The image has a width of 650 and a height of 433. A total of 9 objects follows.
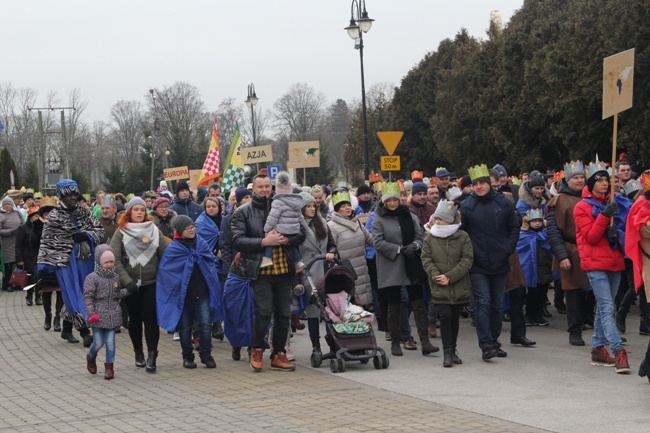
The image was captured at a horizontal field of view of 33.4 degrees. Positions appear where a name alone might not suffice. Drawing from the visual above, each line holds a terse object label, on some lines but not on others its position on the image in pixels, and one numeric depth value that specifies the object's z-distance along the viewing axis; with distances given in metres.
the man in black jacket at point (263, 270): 11.21
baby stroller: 11.22
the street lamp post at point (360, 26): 32.56
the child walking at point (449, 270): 11.38
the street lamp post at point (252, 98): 42.69
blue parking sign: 27.66
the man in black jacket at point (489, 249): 11.59
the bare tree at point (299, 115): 118.00
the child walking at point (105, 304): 11.34
